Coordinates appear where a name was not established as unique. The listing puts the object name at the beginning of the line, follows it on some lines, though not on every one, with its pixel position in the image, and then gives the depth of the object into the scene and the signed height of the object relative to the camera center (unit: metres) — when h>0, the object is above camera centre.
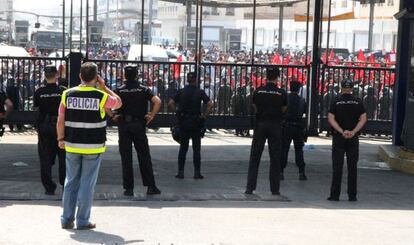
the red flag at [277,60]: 28.62 -0.72
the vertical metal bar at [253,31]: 16.44 +0.16
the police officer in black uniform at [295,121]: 12.81 -1.29
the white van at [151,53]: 33.43 -0.75
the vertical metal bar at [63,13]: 15.96 +0.41
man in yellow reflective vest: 8.25 -1.07
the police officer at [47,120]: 10.66 -1.15
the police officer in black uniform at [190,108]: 12.70 -1.12
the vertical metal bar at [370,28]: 35.78 +0.67
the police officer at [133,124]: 10.76 -1.18
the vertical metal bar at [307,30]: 16.78 +0.21
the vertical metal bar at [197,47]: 16.34 -0.21
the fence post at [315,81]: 17.17 -0.89
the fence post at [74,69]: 16.16 -0.70
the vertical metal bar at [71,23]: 16.10 +0.22
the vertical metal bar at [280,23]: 29.95 +0.59
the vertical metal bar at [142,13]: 16.45 +0.45
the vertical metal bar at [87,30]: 16.22 +0.08
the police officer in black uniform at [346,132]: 11.05 -1.23
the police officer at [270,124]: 11.07 -1.17
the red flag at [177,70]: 17.47 -0.73
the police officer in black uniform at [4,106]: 10.75 -0.98
